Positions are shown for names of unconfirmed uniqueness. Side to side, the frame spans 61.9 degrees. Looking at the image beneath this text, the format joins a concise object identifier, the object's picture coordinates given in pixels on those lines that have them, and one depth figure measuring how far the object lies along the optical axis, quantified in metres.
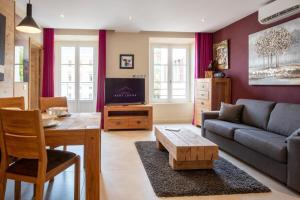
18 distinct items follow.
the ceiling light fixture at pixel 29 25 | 3.01
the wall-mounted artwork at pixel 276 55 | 3.75
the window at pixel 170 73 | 7.25
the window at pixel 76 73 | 6.80
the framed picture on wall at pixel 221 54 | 5.96
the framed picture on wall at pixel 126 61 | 6.44
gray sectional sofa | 2.61
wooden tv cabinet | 5.89
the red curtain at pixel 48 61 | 6.04
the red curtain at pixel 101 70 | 6.23
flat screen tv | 6.09
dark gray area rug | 2.56
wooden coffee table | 2.94
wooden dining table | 2.06
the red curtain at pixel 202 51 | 6.60
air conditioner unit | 3.64
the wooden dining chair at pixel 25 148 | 1.79
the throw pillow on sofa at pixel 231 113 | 4.46
